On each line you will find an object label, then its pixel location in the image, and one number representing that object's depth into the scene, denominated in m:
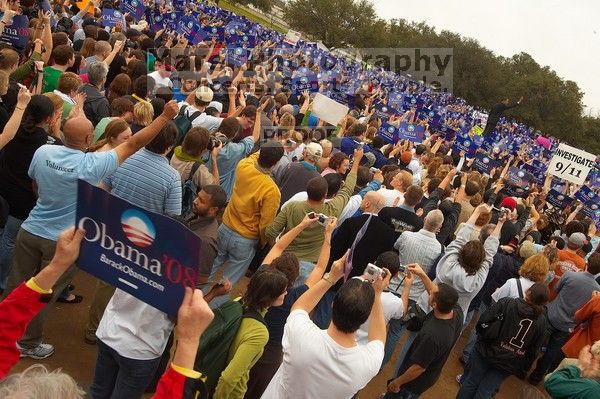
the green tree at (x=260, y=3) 64.81
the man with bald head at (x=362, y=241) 5.53
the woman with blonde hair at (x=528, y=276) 5.75
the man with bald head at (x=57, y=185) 3.79
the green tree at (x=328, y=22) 65.06
